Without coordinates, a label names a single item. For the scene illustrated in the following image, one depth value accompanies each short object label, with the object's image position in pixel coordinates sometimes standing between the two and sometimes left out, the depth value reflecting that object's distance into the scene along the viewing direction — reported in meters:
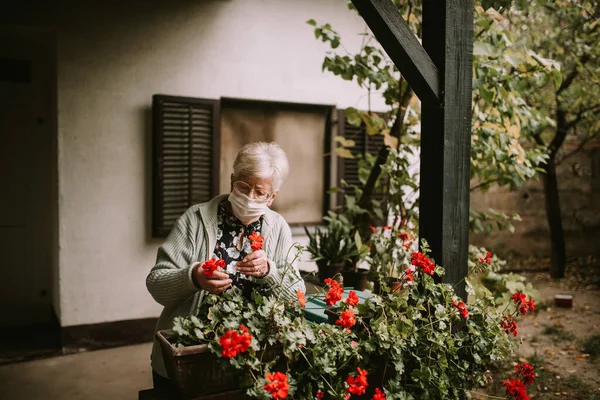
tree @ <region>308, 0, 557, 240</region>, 3.30
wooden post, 2.12
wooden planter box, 1.54
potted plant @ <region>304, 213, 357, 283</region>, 3.66
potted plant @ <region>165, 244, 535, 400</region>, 1.56
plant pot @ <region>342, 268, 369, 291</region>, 3.51
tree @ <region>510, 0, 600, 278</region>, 6.53
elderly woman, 1.98
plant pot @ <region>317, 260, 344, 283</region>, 3.64
